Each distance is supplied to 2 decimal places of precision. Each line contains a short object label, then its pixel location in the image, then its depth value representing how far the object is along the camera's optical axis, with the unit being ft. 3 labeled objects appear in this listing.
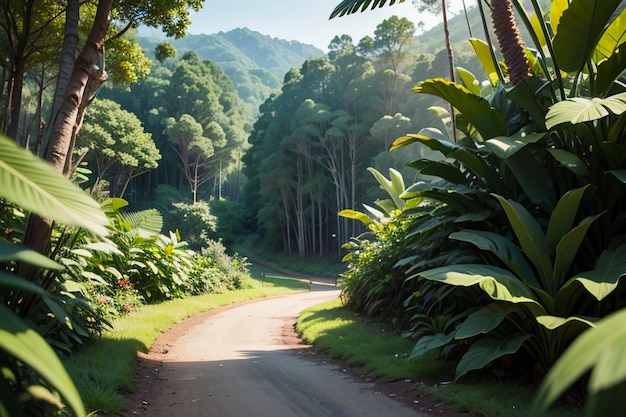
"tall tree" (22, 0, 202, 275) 10.98
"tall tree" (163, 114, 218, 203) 134.31
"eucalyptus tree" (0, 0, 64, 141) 32.30
